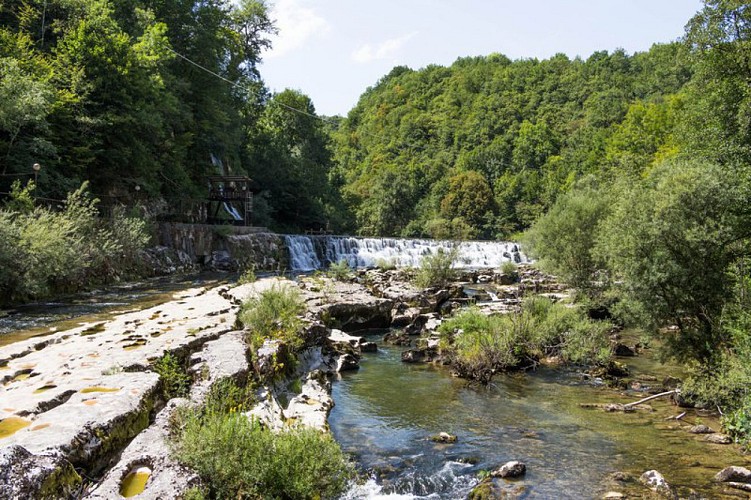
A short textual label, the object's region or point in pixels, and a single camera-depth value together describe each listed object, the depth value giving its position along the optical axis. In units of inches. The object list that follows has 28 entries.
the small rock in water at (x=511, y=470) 252.4
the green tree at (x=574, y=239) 674.0
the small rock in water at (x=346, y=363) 444.1
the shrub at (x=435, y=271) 875.4
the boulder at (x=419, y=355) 488.1
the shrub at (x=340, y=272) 839.7
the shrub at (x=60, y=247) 533.0
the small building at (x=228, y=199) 1451.8
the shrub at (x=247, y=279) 589.0
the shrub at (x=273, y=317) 384.8
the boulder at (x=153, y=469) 155.2
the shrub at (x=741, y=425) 281.3
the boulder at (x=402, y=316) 645.3
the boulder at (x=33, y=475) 138.1
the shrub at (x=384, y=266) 1121.4
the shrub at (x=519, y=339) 442.5
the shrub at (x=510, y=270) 1165.7
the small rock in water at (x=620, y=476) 247.4
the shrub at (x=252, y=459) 171.8
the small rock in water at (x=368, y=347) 518.2
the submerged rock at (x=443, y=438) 298.8
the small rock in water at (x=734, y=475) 239.3
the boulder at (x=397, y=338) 561.3
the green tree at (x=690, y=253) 377.4
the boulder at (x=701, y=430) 308.5
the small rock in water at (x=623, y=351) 521.7
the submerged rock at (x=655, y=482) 231.3
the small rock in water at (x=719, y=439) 291.4
